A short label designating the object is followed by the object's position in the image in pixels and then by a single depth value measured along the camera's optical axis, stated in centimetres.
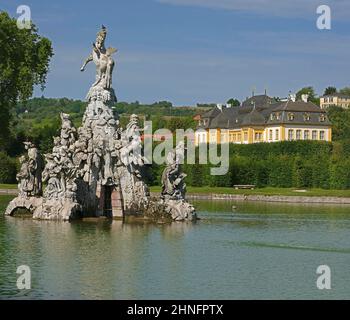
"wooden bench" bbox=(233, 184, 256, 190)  7950
